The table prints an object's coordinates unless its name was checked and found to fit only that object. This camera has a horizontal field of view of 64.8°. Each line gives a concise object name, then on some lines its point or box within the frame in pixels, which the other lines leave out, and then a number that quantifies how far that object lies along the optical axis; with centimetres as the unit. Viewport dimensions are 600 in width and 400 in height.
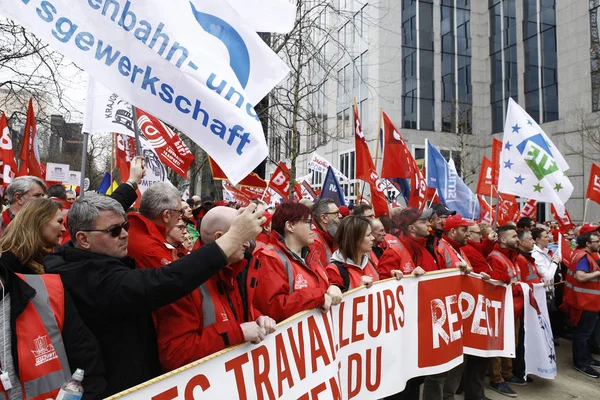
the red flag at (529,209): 1149
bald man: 225
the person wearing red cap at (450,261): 429
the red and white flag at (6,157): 691
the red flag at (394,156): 781
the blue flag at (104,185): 857
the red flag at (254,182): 635
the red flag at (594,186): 1063
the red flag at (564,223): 1089
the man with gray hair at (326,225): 516
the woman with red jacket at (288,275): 283
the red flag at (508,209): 1134
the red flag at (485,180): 1031
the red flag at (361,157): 784
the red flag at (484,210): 1137
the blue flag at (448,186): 929
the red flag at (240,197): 1073
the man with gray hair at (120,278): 202
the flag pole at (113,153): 667
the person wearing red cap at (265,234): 479
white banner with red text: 228
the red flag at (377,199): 750
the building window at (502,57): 3062
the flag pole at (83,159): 399
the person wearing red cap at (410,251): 464
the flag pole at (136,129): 334
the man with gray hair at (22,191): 438
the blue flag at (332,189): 917
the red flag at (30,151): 715
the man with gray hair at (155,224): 270
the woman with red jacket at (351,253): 381
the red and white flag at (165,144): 605
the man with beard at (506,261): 555
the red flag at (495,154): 971
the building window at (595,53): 2452
